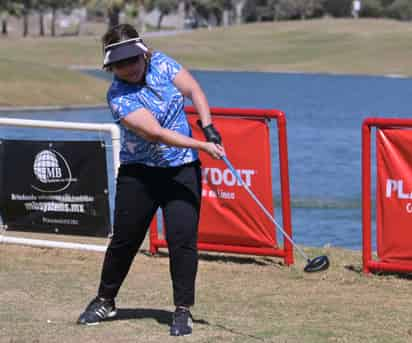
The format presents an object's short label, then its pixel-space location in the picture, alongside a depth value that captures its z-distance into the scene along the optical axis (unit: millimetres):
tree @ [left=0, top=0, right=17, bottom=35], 87875
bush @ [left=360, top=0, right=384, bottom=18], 111562
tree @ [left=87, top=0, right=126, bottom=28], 65125
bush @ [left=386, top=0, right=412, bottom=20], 109062
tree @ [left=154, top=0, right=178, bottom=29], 109450
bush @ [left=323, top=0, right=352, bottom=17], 113250
